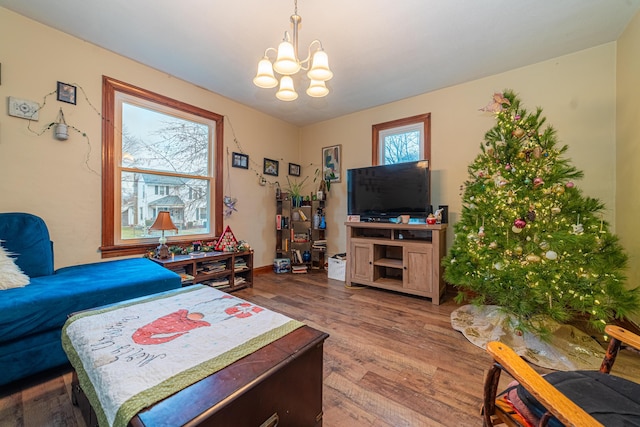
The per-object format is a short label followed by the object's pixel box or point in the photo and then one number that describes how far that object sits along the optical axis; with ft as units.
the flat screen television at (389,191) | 9.72
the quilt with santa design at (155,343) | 2.36
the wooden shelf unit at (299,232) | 13.24
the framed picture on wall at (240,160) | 11.71
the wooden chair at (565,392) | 2.16
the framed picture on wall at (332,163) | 13.44
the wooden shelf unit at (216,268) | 8.77
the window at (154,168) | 8.27
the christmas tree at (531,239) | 5.43
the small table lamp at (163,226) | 8.58
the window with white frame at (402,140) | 10.85
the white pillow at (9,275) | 5.18
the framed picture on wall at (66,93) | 7.30
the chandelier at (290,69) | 5.14
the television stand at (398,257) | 8.99
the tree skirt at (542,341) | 5.40
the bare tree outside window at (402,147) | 11.23
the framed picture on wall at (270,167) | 13.08
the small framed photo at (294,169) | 14.44
